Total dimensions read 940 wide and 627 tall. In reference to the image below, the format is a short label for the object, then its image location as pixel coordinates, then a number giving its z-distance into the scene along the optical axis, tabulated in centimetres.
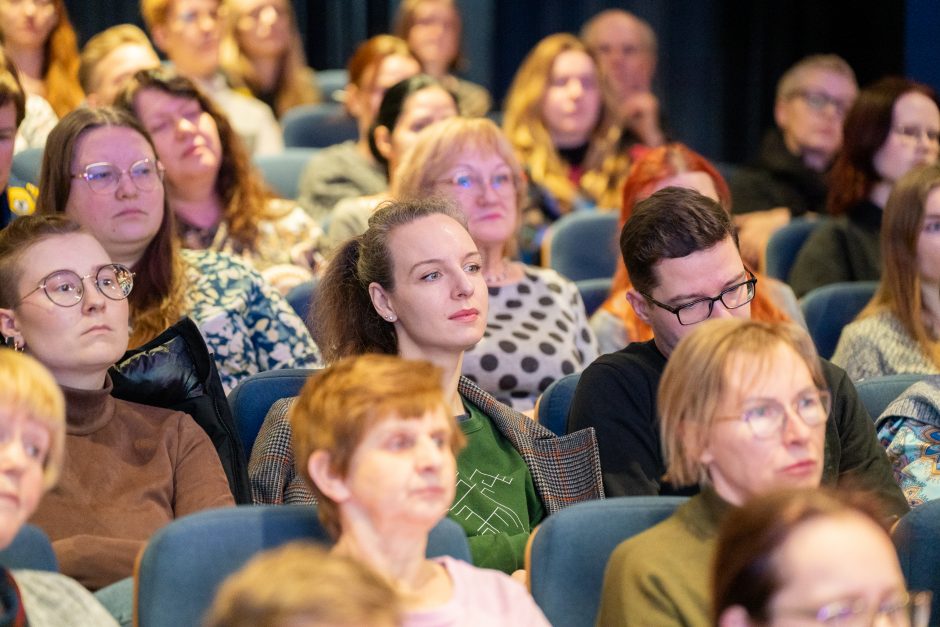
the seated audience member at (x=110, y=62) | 724
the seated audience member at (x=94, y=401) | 381
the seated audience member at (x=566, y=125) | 816
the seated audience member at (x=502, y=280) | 551
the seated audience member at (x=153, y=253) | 502
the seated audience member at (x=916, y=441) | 429
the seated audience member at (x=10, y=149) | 518
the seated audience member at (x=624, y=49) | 940
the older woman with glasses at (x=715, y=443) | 314
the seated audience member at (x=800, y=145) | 815
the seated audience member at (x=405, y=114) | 702
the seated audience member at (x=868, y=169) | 677
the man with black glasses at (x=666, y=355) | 407
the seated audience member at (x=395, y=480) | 299
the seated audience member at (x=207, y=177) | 600
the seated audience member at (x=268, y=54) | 907
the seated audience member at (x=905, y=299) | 535
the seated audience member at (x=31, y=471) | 269
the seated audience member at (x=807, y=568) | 264
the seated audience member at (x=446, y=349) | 403
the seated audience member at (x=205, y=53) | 846
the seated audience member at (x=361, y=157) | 760
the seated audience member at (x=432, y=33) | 954
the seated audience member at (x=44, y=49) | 746
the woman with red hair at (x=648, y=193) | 564
